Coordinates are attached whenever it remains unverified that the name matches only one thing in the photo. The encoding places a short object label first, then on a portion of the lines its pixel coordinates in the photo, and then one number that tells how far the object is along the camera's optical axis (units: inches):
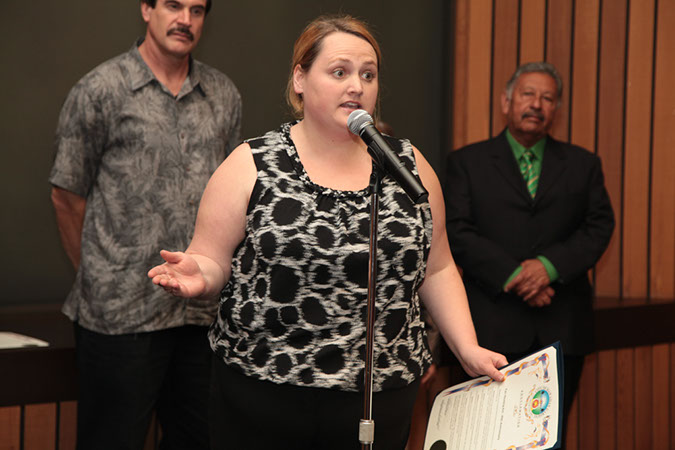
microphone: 103.5
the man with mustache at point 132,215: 140.2
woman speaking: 112.7
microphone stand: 106.2
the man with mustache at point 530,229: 157.3
